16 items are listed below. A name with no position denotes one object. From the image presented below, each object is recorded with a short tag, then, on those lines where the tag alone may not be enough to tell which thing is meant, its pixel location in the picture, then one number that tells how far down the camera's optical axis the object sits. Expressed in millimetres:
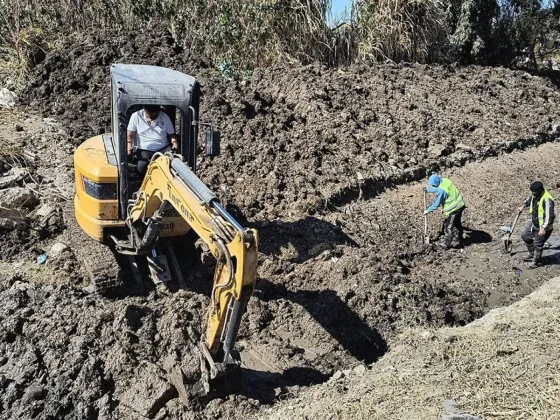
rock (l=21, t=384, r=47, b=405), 5992
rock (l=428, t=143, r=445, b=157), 12461
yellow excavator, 5379
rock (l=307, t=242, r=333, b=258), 8977
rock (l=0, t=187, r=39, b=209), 8828
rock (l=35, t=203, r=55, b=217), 8941
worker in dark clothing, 9539
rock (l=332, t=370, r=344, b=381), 6483
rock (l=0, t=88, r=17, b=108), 12367
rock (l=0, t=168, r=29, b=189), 9406
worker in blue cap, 9969
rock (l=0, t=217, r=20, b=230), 8523
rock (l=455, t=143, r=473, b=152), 12813
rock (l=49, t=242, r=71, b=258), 8227
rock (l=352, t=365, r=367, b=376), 6423
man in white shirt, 7180
